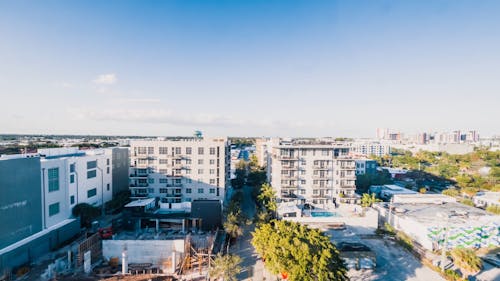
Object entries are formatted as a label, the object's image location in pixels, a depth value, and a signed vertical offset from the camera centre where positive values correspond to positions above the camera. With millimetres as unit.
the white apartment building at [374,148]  128375 -6962
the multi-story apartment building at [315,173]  41531 -6650
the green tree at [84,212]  31959 -10446
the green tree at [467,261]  22125 -11697
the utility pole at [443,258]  24647 -12582
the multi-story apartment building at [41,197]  22656 -7357
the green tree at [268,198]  36950 -10411
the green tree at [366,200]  37556 -10134
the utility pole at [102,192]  39062 -9538
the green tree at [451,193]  50334 -12132
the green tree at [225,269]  20312 -11470
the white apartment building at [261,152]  73125 -5518
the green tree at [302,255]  17141 -8971
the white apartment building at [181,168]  42156 -5906
